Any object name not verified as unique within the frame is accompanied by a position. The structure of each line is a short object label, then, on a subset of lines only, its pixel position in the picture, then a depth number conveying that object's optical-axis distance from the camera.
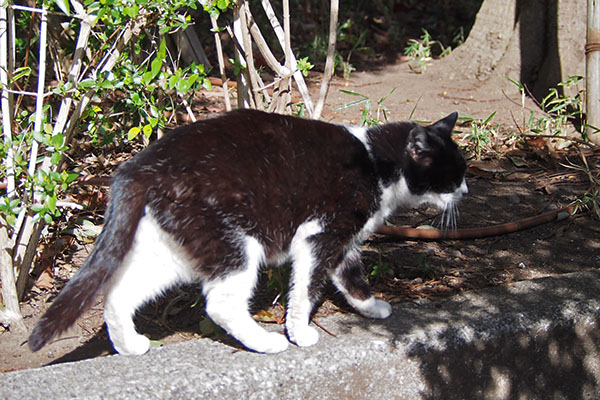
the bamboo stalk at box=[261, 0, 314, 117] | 3.85
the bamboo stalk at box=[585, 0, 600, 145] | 4.86
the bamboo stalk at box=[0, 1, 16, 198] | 2.99
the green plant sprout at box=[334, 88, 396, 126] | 4.63
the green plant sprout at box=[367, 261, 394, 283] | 3.57
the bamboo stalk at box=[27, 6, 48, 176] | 3.02
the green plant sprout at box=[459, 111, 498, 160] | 5.03
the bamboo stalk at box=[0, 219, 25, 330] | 3.06
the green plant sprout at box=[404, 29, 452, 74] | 6.99
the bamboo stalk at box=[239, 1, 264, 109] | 3.78
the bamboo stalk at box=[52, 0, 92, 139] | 3.00
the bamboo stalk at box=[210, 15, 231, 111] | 3.95
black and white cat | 2.69
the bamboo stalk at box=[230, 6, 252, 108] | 3.87
